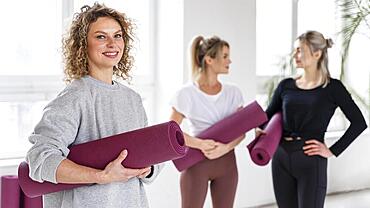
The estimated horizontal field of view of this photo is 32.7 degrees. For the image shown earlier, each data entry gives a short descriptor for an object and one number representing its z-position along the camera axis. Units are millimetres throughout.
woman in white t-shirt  3551
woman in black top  3527
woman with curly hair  1873
